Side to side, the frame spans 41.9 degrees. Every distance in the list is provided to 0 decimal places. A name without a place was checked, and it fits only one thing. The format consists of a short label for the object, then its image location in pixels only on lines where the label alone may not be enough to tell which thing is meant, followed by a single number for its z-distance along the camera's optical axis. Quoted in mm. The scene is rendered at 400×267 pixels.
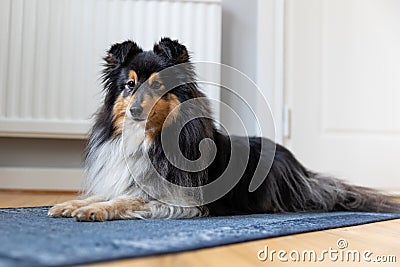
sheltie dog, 1555
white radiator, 2494
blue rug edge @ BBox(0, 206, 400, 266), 856
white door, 2764
